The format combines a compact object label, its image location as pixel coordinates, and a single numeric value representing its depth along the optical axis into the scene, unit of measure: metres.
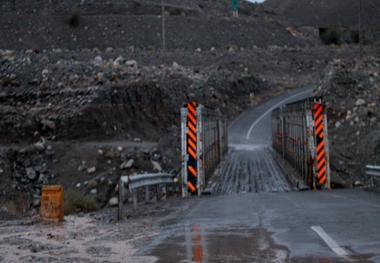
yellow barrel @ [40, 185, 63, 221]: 15.05
